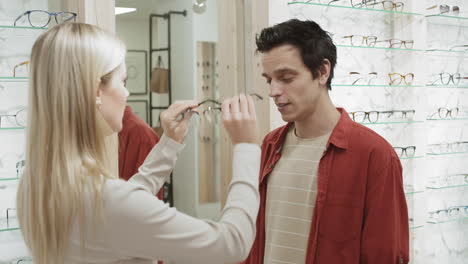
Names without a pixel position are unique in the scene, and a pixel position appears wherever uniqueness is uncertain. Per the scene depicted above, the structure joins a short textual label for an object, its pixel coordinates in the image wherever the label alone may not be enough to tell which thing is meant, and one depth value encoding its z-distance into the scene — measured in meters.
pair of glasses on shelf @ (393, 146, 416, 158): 3.98
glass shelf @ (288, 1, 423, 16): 3.30
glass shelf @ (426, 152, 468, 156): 4.25
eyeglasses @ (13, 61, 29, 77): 2.43
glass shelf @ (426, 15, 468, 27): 4.28
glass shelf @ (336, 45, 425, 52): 3.73
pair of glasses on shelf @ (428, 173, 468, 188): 4.29
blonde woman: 1.19
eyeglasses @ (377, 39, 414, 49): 3.99
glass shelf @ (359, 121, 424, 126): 4.00
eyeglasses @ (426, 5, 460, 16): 4.19
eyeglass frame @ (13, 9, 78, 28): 2.41
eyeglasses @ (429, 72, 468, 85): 4.38
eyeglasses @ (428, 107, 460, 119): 4.34
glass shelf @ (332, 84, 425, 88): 3.66
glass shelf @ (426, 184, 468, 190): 4.18
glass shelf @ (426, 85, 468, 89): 4.30
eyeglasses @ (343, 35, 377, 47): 3.77
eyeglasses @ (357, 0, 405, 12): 3.90
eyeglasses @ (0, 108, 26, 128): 2.45
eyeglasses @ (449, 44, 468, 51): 4.50
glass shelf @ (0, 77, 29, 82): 2.41
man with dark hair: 2.03
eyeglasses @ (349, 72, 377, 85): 3.78
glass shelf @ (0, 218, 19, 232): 2.43
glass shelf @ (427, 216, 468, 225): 4.18
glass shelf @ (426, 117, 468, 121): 4.34
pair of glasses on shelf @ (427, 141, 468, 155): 4.32
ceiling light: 2.65
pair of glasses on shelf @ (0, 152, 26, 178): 2.45
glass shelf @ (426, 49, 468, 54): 4.22
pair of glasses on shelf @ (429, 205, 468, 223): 4.26
